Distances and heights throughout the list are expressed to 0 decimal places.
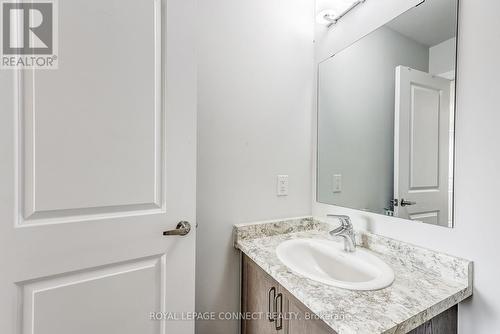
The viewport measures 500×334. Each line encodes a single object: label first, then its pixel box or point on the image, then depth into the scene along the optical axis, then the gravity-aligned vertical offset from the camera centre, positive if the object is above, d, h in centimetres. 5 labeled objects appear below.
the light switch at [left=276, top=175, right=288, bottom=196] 134 -13
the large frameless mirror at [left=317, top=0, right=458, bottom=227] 86 +21
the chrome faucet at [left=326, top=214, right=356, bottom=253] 105 -31
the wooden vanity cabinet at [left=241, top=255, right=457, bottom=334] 74 -54
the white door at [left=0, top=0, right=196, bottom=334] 68 -4
